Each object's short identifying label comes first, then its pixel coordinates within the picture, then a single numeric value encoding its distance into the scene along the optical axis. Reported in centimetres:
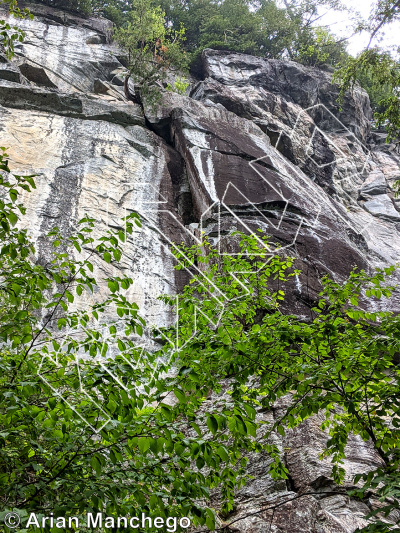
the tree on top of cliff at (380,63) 965
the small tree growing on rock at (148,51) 1750
